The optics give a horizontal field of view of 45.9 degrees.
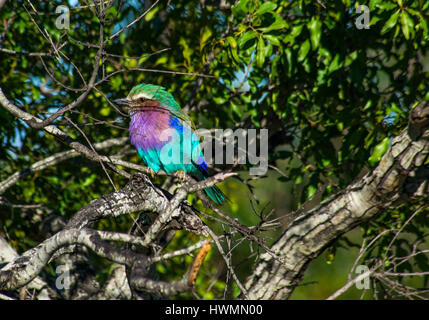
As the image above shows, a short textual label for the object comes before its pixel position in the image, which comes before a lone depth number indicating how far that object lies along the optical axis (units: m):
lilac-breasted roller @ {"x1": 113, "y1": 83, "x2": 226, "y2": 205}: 4.95
